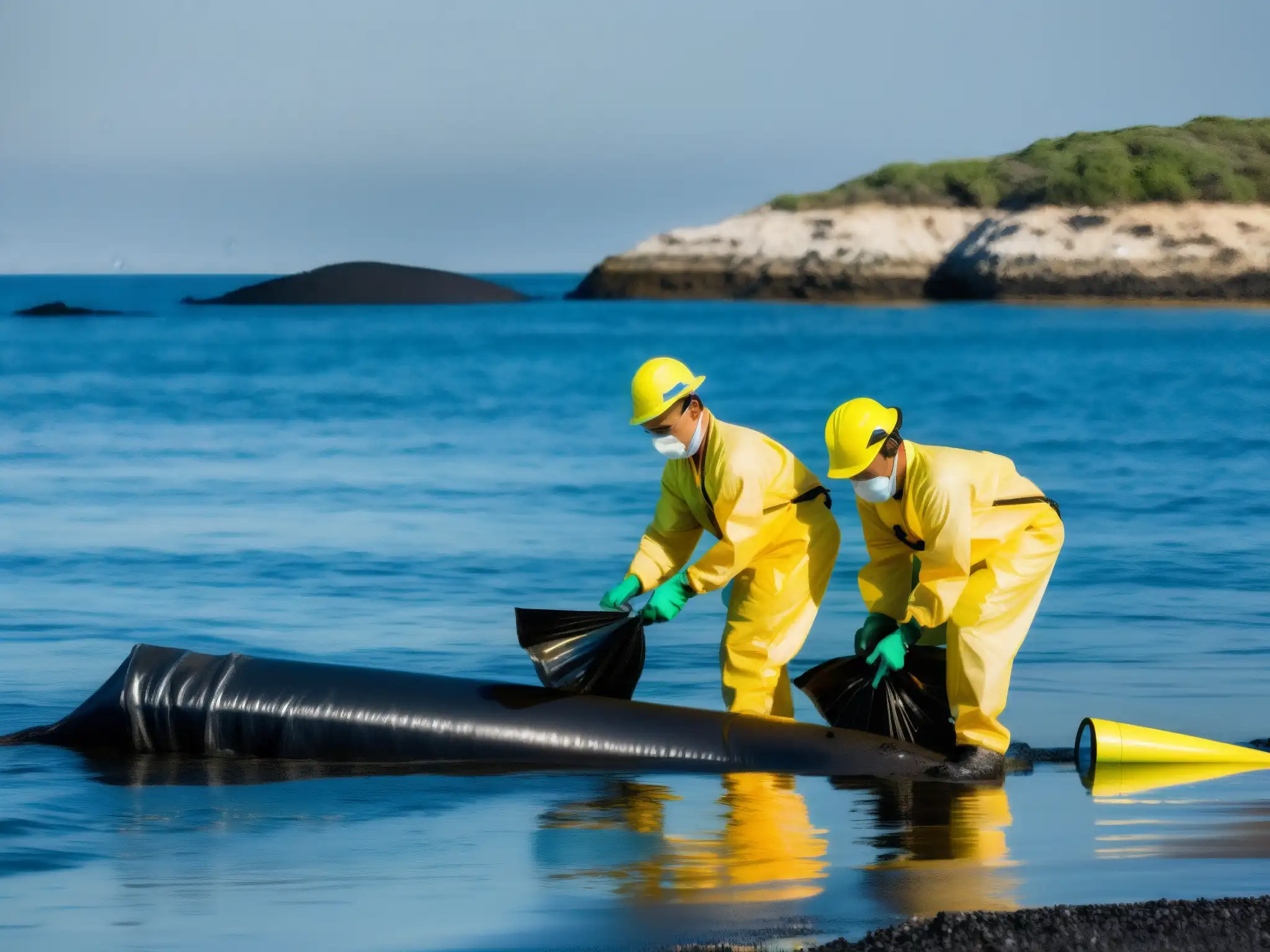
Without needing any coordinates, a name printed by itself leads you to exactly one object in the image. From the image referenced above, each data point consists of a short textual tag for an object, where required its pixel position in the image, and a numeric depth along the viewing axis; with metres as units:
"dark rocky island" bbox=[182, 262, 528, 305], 145.12
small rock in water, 123.50
